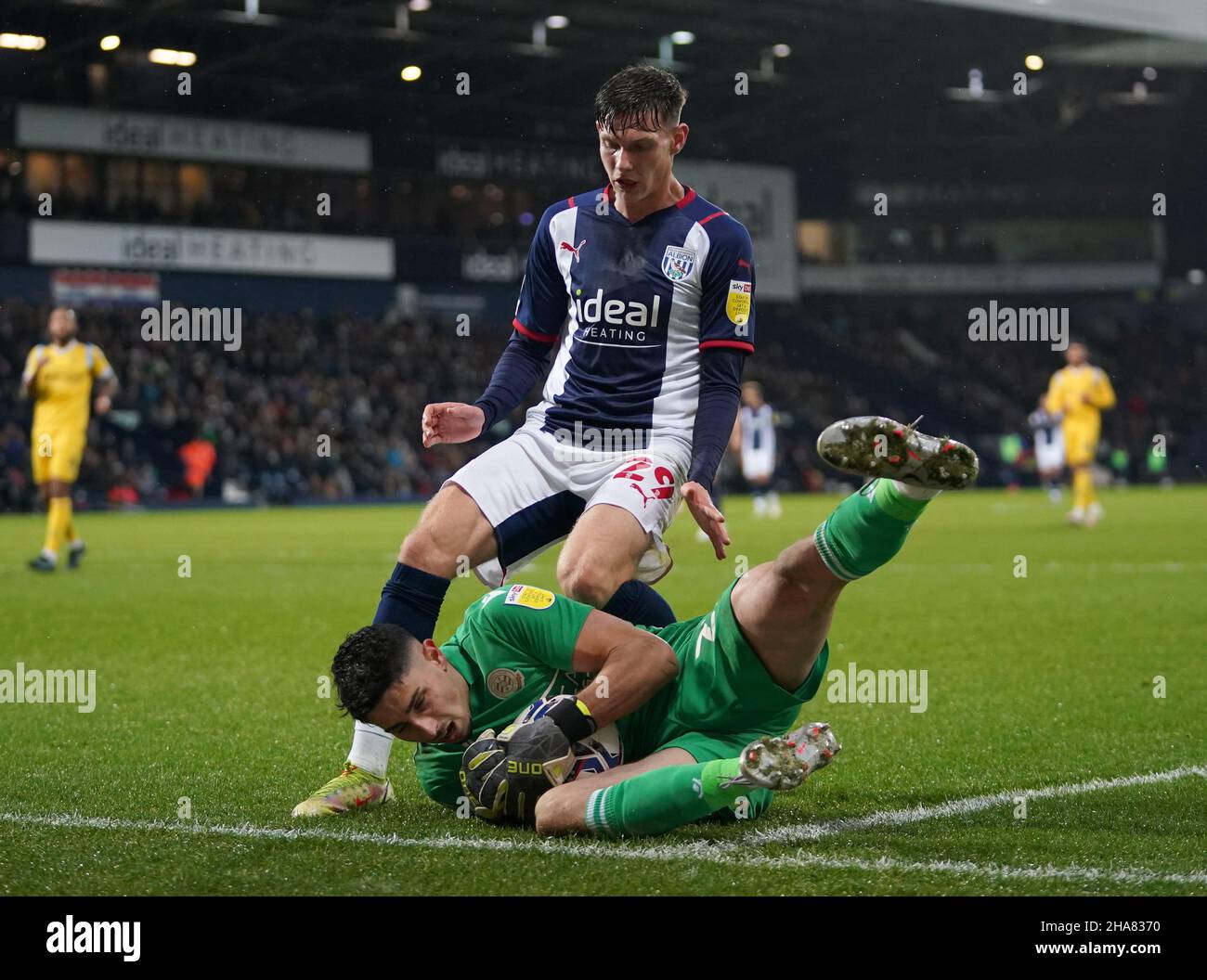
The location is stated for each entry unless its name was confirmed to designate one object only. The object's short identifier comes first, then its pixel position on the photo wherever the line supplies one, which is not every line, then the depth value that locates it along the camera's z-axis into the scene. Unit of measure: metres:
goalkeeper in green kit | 3.90
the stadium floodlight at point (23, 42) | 27.77
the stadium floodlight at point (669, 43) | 29.41
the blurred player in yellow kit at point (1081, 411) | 20.16
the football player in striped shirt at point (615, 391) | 4.67
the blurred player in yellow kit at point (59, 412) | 13.38
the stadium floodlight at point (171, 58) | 29.08
